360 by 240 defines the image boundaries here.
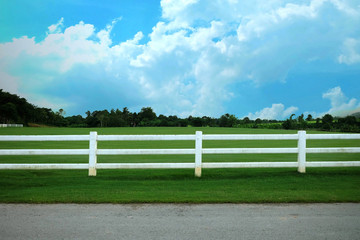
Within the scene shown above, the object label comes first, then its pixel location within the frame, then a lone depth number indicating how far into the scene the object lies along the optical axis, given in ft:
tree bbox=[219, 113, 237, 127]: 314.55
